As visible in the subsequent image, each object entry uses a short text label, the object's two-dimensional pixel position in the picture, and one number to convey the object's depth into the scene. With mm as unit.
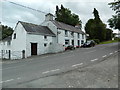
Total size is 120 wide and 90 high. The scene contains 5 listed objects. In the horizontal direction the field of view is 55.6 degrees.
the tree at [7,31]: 57222
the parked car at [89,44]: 31859
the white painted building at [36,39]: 23209
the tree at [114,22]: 28336
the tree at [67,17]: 54719
